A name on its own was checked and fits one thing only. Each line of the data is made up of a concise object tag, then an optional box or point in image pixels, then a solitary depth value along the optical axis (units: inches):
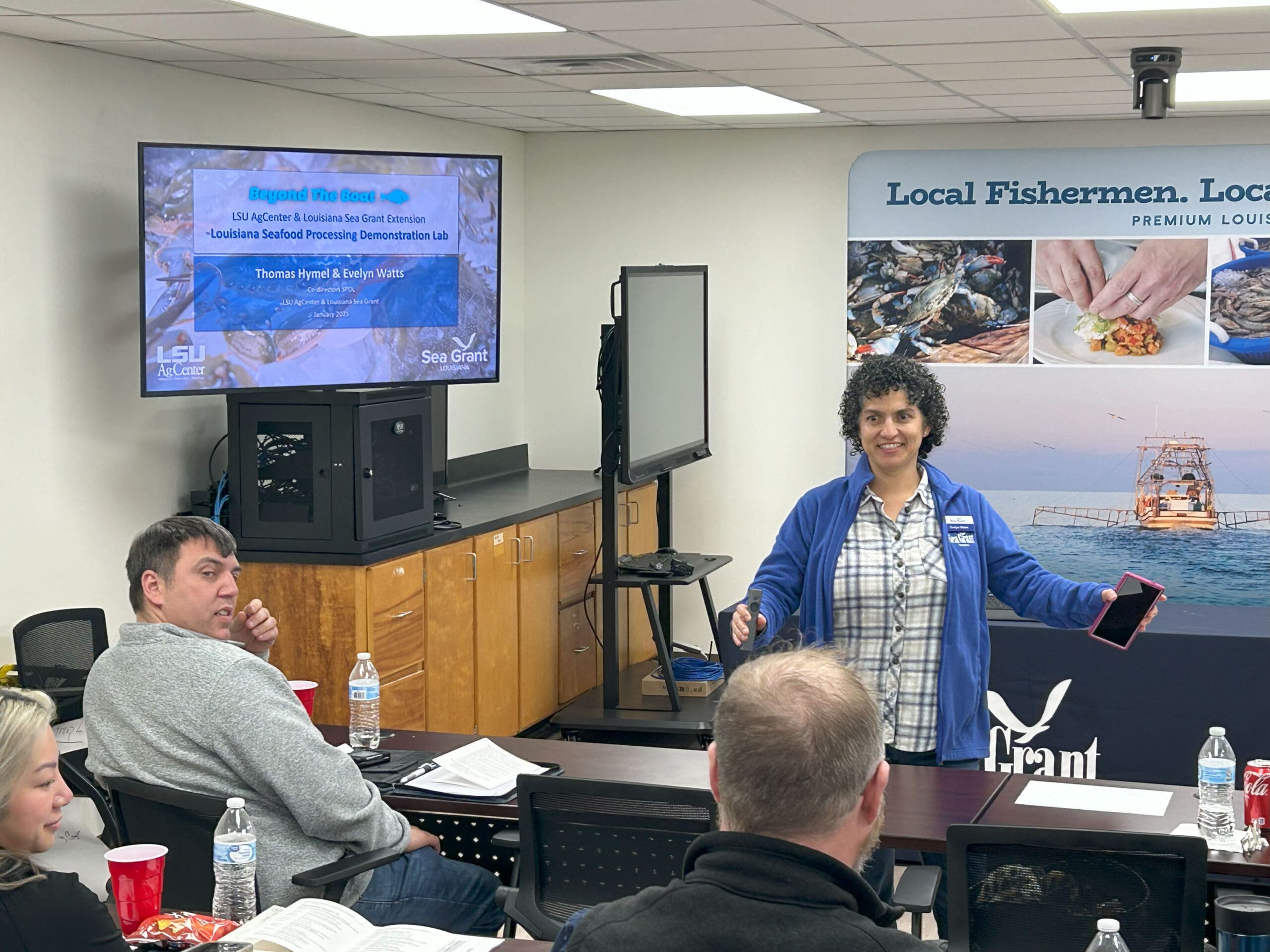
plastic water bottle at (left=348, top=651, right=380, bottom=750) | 142.2
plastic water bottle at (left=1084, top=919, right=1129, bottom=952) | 87.0
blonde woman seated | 79.9
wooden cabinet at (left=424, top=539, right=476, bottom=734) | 210.2
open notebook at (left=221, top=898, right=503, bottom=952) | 93.0
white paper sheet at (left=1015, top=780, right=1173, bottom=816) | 121.9
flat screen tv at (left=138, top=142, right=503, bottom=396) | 180.7
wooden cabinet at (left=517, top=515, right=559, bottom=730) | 239.3
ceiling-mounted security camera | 180.5
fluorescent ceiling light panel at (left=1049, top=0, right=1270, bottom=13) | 150.1
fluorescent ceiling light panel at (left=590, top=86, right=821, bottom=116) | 230.7
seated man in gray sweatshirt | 114.7
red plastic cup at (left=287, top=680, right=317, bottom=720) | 139.0
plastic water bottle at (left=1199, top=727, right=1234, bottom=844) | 114.0
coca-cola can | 115.4
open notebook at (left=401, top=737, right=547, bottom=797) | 128.0
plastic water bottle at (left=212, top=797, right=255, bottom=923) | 103.3
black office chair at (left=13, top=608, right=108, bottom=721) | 158.4
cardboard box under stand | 251.4
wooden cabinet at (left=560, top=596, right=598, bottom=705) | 257.3
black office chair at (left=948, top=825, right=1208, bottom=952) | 95.2
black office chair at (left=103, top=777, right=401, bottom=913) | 114.3
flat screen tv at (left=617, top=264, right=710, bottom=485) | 234.1
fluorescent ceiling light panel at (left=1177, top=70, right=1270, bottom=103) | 211.6
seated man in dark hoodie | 58.7
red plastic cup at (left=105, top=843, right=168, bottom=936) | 96.4
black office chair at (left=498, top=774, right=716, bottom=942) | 104.7
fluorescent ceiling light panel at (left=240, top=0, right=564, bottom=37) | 154.8
